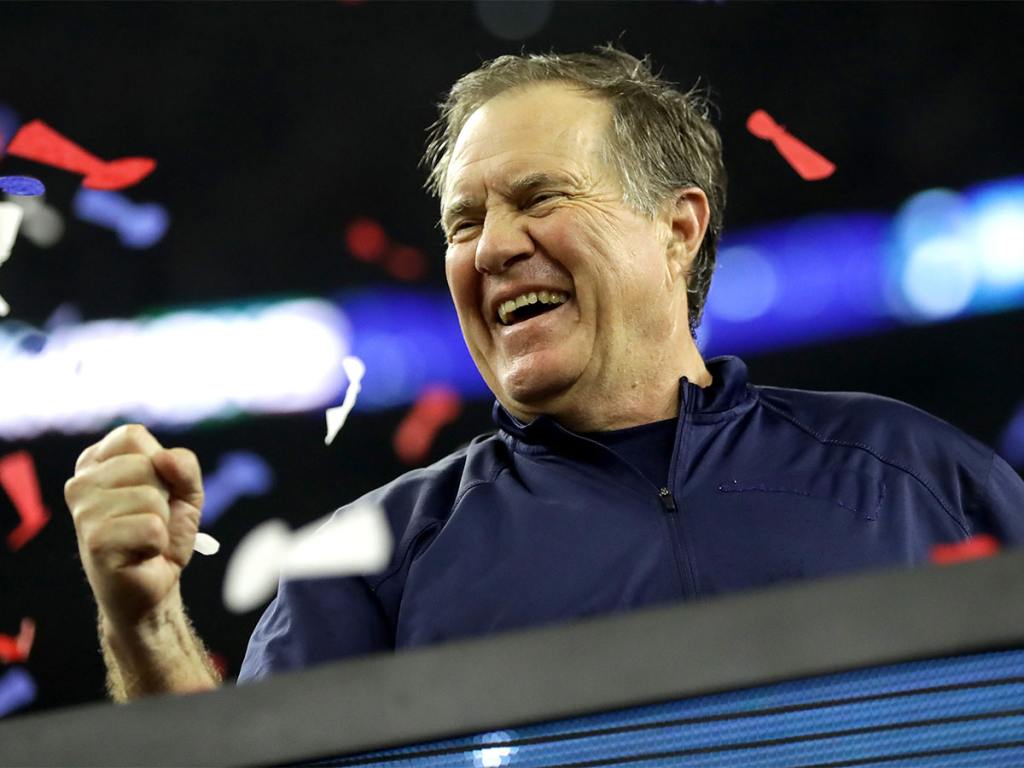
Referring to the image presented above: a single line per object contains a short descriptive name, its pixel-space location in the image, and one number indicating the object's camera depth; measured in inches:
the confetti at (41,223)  166.7
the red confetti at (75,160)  168.4
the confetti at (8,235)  168.7
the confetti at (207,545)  154.6
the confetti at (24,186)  167.2
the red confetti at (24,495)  163.3
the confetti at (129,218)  167.2
